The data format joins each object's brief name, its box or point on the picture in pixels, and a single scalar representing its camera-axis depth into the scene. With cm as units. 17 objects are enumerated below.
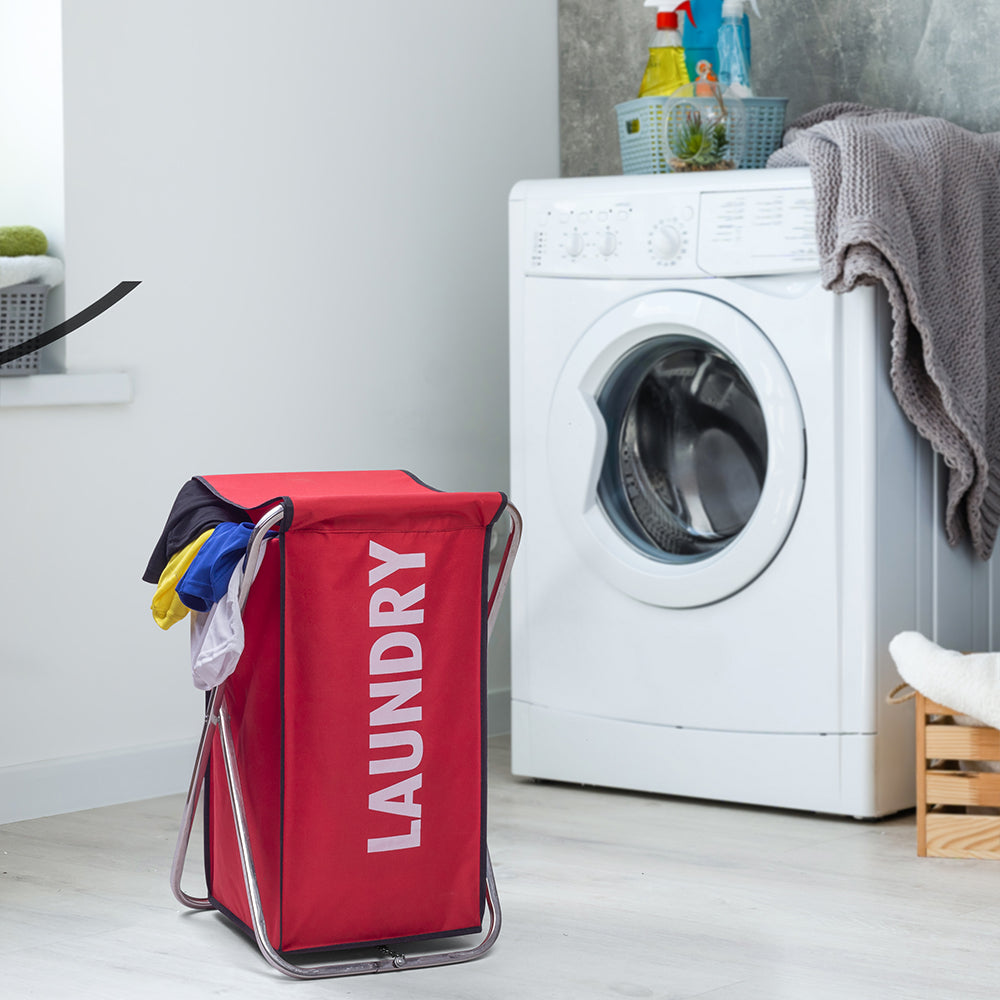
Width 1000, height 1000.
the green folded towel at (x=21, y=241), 442
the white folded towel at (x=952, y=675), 393
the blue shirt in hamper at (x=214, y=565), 302
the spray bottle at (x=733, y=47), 493
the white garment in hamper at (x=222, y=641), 293
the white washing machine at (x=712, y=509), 433
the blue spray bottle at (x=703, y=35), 506
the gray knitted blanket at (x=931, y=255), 414
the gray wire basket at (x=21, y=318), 439
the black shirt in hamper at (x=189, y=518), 317
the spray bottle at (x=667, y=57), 498
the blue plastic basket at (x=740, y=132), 481
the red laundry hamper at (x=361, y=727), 308
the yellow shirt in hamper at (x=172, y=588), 311
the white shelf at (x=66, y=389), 438
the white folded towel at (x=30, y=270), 432
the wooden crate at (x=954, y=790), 399
